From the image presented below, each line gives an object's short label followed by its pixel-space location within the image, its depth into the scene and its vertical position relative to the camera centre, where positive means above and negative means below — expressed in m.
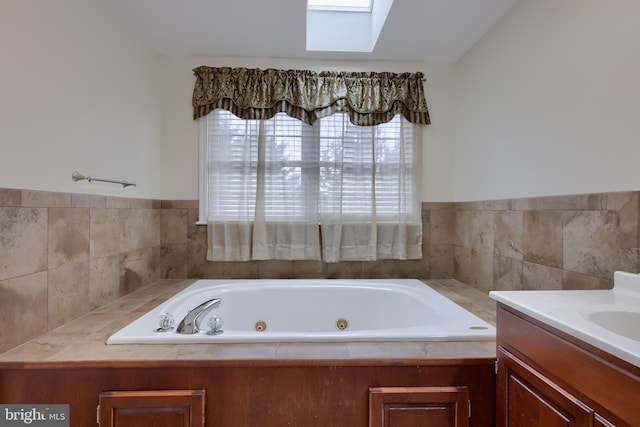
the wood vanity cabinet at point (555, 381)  0.68 -0.42
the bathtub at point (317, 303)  1.92 -0.57
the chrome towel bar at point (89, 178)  1.46 +0.18
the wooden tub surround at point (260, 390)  1.07 -0.61
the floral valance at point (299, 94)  2.26 +0.90
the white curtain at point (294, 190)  2.27 +0.20
